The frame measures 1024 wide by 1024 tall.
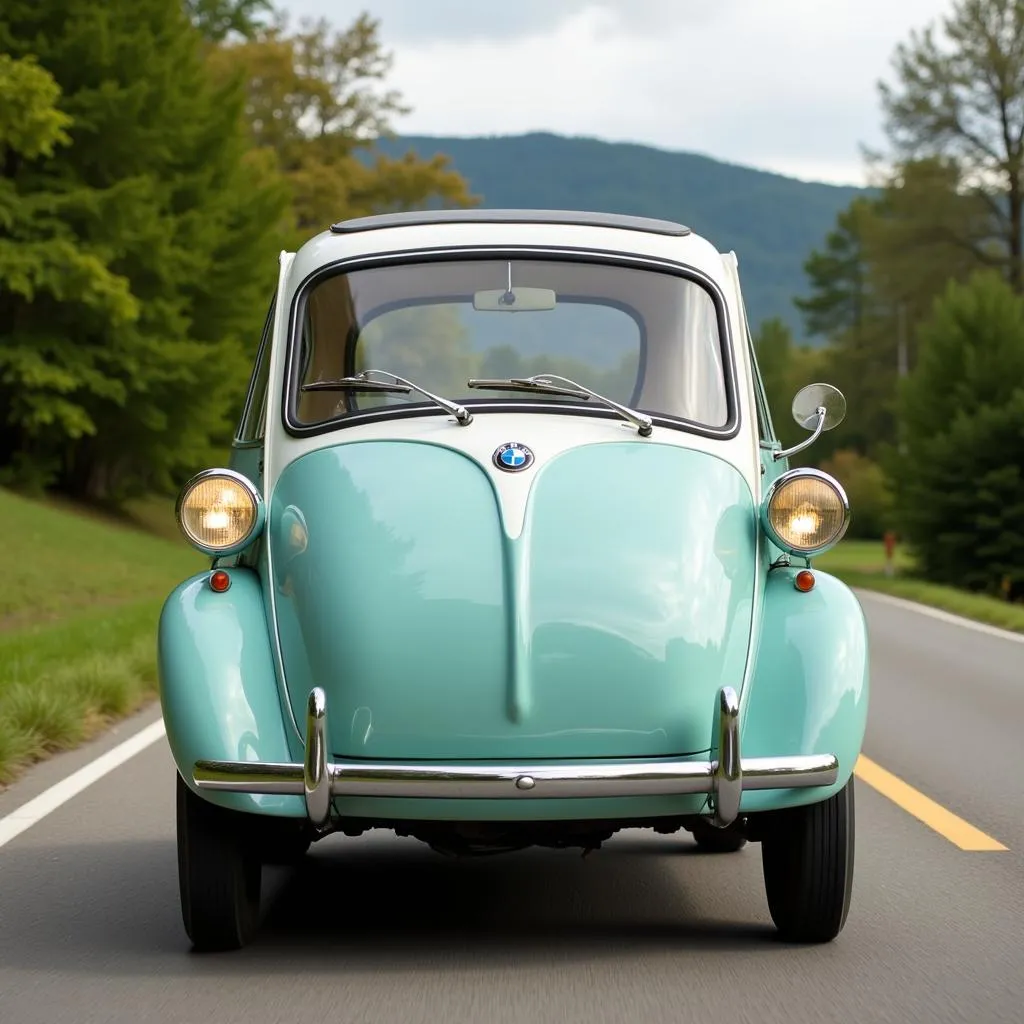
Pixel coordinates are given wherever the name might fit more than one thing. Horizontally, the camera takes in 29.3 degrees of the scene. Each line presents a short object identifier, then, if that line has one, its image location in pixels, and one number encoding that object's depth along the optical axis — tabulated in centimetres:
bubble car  509
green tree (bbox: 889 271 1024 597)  4034
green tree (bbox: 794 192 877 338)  10656
